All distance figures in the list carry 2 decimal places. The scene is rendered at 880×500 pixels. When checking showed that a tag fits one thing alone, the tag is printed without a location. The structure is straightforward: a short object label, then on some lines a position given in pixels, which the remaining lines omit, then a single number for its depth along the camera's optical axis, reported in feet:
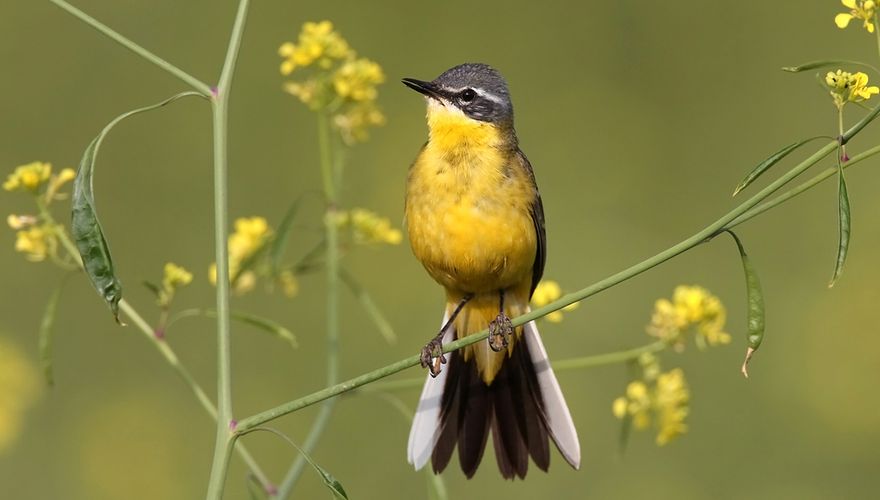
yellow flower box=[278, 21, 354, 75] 27.50
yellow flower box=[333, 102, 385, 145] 27.87
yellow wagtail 25.32
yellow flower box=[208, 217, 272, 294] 27.20
